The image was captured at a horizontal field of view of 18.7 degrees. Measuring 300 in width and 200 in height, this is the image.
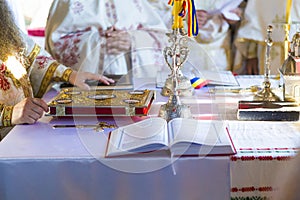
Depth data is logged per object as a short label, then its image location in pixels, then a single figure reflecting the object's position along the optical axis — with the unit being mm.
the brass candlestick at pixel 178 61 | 3204
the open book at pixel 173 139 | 2724
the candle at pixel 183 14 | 3067
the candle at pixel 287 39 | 3721
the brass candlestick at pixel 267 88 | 3286
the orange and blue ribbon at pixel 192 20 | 3089
